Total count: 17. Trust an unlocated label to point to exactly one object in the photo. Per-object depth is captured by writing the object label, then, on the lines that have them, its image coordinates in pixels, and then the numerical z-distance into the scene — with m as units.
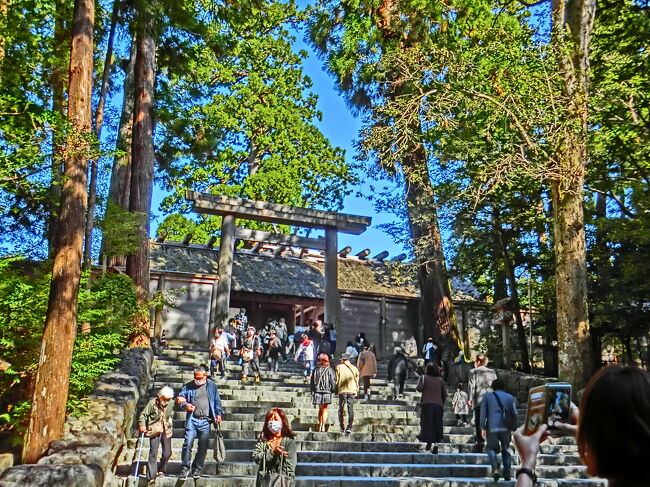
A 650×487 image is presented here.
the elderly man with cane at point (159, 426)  8.62
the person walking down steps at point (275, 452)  6.79
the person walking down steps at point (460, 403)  12.62
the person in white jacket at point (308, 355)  17.03
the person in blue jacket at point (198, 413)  8.71
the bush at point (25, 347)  8.97
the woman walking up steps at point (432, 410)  10.36
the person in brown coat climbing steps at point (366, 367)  14.46
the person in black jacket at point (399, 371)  14.67
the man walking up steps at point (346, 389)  11.73
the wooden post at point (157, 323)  21.97
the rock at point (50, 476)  6.23
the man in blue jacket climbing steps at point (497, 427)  9.27
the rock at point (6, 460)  7.64
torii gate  20.20
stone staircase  8.95
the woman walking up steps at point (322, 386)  11.51
